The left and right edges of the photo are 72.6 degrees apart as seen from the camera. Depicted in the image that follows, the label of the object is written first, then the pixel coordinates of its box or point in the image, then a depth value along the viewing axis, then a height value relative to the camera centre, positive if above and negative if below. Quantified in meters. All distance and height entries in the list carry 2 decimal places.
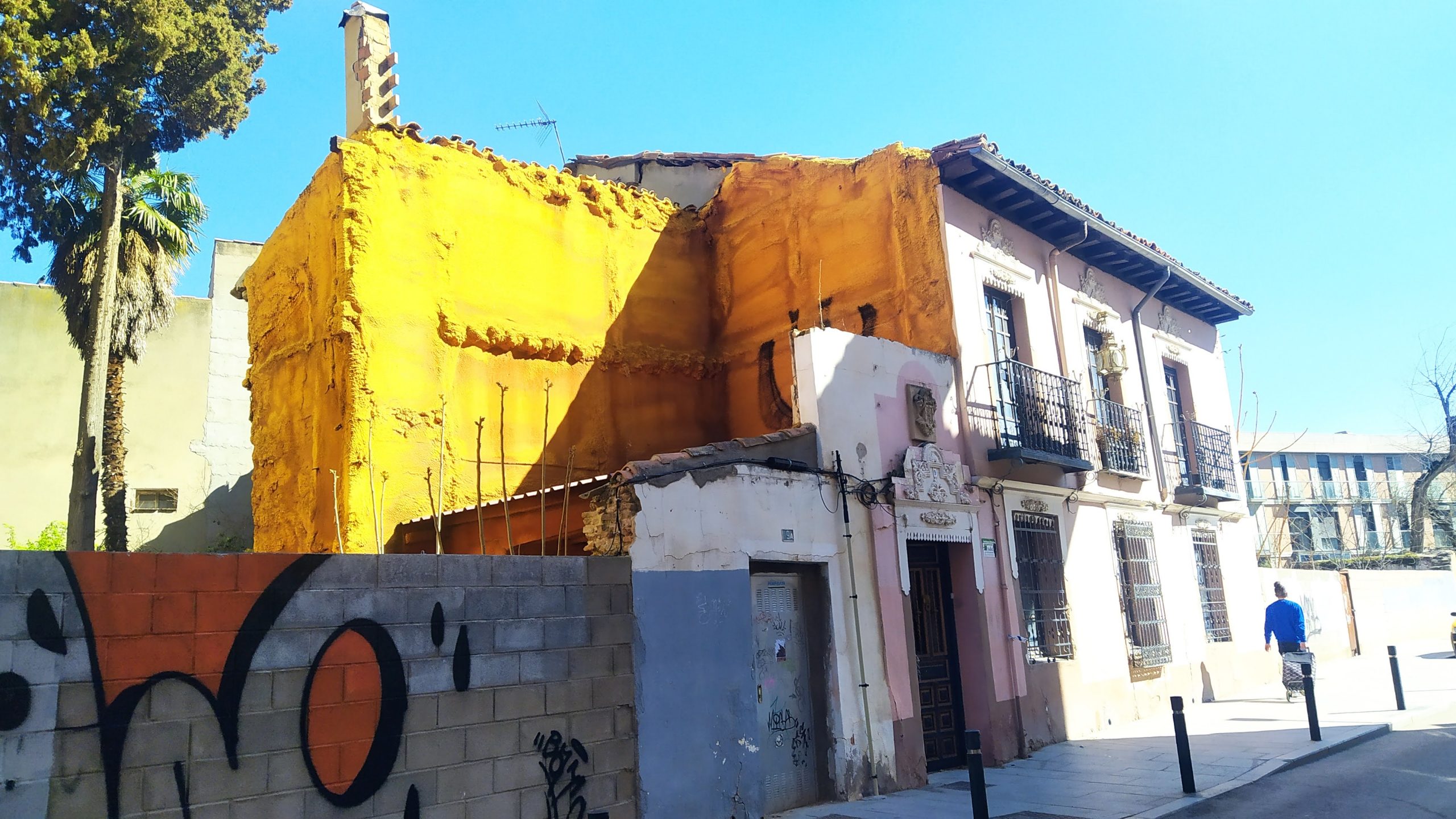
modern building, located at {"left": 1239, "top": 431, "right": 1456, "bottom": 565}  47.31 +3.25
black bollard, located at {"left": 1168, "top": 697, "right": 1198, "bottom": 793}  8.56 -1.57
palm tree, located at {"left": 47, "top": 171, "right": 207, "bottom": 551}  16.19 +6.00
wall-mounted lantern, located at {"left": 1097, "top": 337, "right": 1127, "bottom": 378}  14.85 +3.08
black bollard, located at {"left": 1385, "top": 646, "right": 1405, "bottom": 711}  12.63 -1.73
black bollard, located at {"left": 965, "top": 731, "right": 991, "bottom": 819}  6.86 -1.33
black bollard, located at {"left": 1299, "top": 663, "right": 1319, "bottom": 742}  10.62 -1.61
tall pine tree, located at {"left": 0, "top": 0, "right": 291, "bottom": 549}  13.17 +7.58
